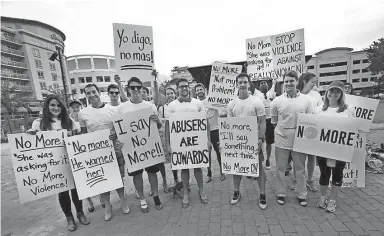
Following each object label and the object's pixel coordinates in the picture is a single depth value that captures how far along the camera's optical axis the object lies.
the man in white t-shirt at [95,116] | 3.50
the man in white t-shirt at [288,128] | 3.26
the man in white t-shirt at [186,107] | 3.66
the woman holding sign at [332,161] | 3.02
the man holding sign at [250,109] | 3.40
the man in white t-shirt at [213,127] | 4.81
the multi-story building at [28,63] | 41.31
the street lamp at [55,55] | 12.17
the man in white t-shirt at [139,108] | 3.54
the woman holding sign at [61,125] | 3.28
